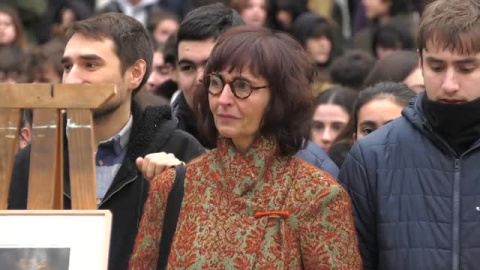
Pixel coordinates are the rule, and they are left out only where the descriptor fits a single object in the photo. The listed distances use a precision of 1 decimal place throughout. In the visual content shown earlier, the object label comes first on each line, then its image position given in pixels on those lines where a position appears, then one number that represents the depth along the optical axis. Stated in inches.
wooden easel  291.0
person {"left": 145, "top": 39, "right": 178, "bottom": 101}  505.2
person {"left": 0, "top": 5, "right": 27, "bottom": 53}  703.1
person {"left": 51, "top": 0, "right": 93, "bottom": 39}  798.2
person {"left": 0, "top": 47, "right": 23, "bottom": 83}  575.8
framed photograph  280.5
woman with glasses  272.9
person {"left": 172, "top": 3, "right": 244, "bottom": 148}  392.0
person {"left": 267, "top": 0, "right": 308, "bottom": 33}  799.5
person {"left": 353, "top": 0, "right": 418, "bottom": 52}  731.1
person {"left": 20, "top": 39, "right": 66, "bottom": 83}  560.1
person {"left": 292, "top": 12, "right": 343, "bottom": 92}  713.8
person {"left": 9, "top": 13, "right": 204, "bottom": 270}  325.2
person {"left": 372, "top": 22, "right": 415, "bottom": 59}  659.3
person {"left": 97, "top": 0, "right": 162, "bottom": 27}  798.2
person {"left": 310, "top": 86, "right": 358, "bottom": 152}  481.1
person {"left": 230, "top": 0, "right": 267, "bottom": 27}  741.5
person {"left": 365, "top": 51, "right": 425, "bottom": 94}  444.4
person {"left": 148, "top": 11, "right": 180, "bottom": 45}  739.2
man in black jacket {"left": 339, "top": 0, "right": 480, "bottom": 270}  280.3
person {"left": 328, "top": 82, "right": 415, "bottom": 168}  387.9
